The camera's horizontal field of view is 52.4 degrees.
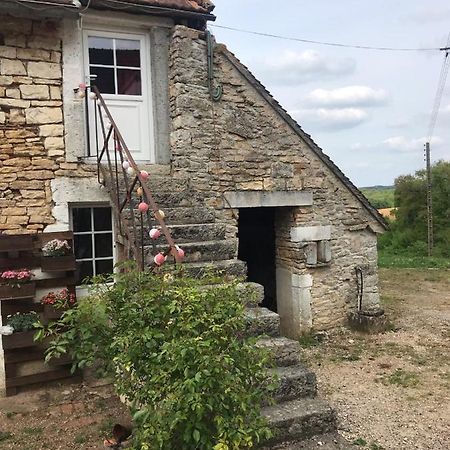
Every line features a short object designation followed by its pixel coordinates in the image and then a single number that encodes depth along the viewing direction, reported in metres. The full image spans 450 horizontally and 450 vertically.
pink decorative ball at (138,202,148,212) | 4.09
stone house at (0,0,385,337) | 5.77
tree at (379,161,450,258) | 21.12
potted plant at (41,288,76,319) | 5.59
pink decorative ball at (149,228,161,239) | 3.86
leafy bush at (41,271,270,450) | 2.74
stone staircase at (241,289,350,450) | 3.92
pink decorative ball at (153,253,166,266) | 3.65
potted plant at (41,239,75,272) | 5.66
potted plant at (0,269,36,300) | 5.43
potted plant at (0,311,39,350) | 5.39
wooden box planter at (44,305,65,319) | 5.59
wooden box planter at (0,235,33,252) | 5.55
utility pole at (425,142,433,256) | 19.52
